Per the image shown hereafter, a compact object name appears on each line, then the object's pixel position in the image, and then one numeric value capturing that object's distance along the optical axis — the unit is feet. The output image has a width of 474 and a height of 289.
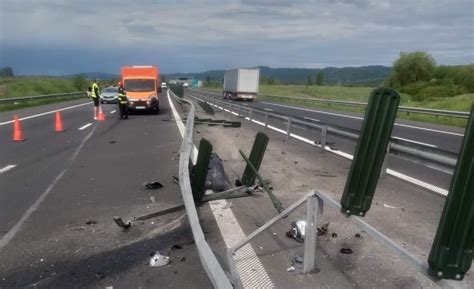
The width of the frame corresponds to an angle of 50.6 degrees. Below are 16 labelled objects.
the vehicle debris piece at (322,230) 18.72
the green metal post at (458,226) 8.48
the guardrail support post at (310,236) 14.44
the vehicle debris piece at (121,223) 20.02
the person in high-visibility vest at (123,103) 85.10
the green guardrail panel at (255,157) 25.49
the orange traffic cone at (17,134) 53.36
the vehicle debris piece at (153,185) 28.36
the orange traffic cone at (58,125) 63.99
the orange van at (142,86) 94.27
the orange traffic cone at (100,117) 84.81
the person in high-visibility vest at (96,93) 91.02
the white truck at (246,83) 200.44
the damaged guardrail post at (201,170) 22.88
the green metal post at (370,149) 12.04
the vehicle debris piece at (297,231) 18.06
